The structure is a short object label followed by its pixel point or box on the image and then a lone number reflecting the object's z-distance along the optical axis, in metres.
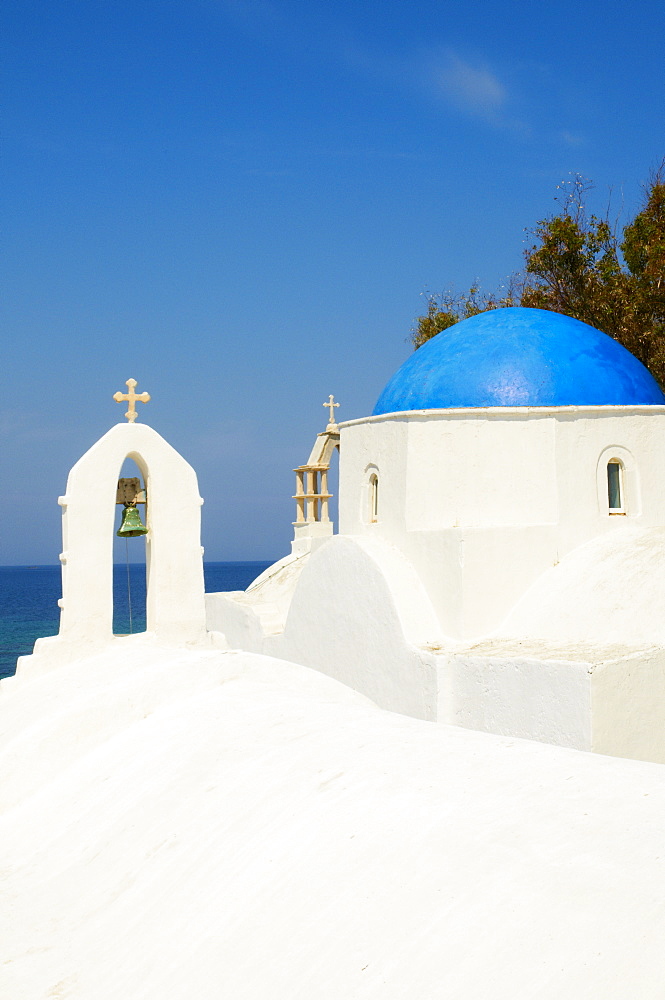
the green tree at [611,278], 15.41
